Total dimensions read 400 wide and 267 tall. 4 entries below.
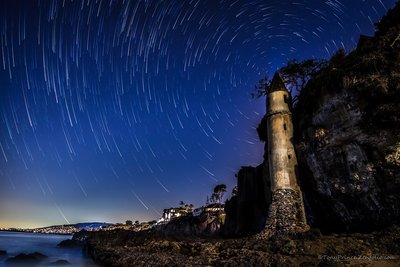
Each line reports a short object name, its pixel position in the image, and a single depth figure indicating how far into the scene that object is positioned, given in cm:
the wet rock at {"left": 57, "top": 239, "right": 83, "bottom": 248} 8685
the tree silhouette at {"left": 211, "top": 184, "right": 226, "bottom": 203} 11506
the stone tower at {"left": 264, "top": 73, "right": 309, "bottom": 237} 2628
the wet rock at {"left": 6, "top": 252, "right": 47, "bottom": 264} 3997
